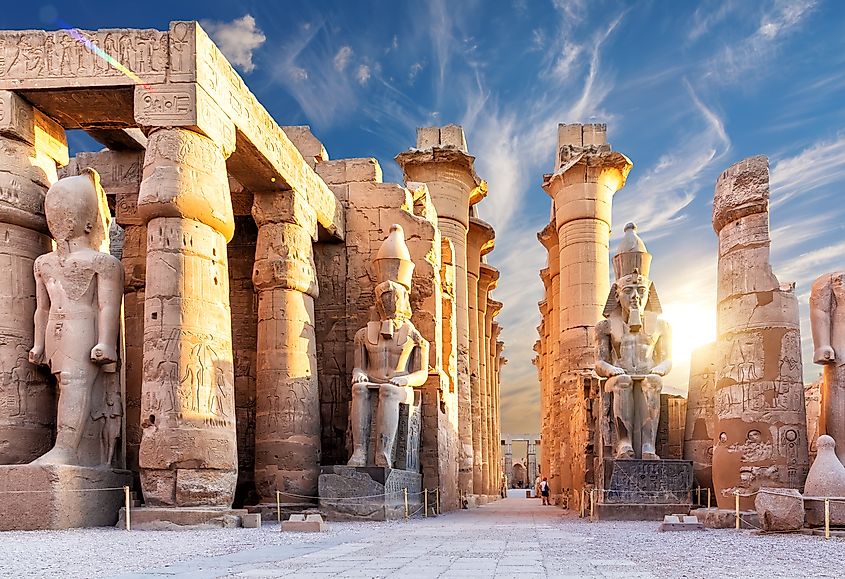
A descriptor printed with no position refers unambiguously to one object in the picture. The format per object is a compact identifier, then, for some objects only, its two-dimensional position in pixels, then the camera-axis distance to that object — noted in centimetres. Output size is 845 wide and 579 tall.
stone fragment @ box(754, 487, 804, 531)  890
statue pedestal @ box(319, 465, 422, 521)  1229
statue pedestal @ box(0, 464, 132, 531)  937
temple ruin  1027
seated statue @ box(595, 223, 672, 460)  1361
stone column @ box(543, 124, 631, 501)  2205
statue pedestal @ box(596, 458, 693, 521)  1276
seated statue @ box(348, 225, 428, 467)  1319
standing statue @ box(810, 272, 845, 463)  1068
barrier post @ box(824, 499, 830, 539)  848
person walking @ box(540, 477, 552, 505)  2673
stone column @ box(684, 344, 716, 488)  1363
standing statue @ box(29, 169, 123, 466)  1046
